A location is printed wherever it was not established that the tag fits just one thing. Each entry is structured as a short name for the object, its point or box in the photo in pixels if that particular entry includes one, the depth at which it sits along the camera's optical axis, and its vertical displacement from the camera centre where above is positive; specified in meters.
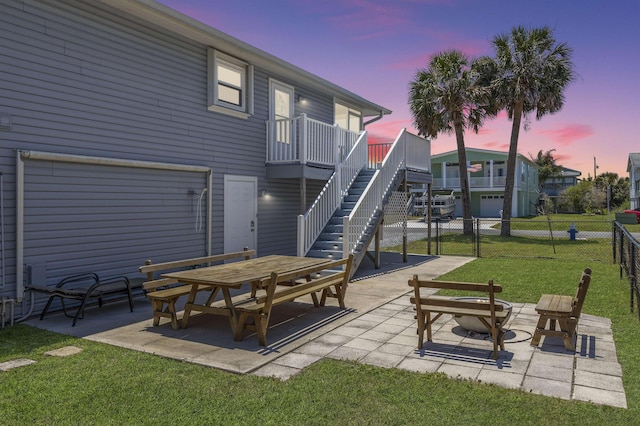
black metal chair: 6.50 -1.30
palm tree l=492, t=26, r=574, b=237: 21.66 +6.24
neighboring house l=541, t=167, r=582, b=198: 68.00 +3.68
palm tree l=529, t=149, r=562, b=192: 63.84 +5.34
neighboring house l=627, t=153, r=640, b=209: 43.91 +2.55
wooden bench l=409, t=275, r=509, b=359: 5.03 -1.17
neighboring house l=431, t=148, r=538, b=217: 41.19 +2.38
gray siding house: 6.77 +1.06
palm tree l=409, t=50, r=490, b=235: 21.94 +5.12
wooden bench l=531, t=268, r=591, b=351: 5.22 -1.26
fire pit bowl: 5.84 -1.51
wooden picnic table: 5.72 -0.98
